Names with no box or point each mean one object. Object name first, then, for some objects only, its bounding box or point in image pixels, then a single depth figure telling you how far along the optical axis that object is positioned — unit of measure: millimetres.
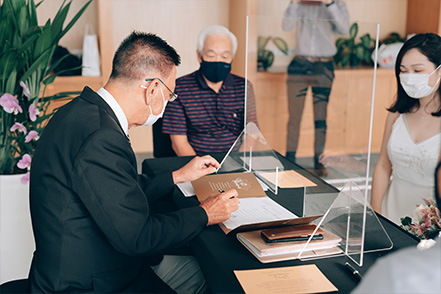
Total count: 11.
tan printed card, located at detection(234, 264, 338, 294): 1066
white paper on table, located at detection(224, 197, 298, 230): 1415
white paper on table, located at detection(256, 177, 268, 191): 1730
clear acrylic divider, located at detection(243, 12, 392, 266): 2580
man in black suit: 1177
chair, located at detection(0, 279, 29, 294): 1378
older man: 2531
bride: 2018
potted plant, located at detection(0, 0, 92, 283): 2119
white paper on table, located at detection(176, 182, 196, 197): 1702
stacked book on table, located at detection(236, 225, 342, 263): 1214
